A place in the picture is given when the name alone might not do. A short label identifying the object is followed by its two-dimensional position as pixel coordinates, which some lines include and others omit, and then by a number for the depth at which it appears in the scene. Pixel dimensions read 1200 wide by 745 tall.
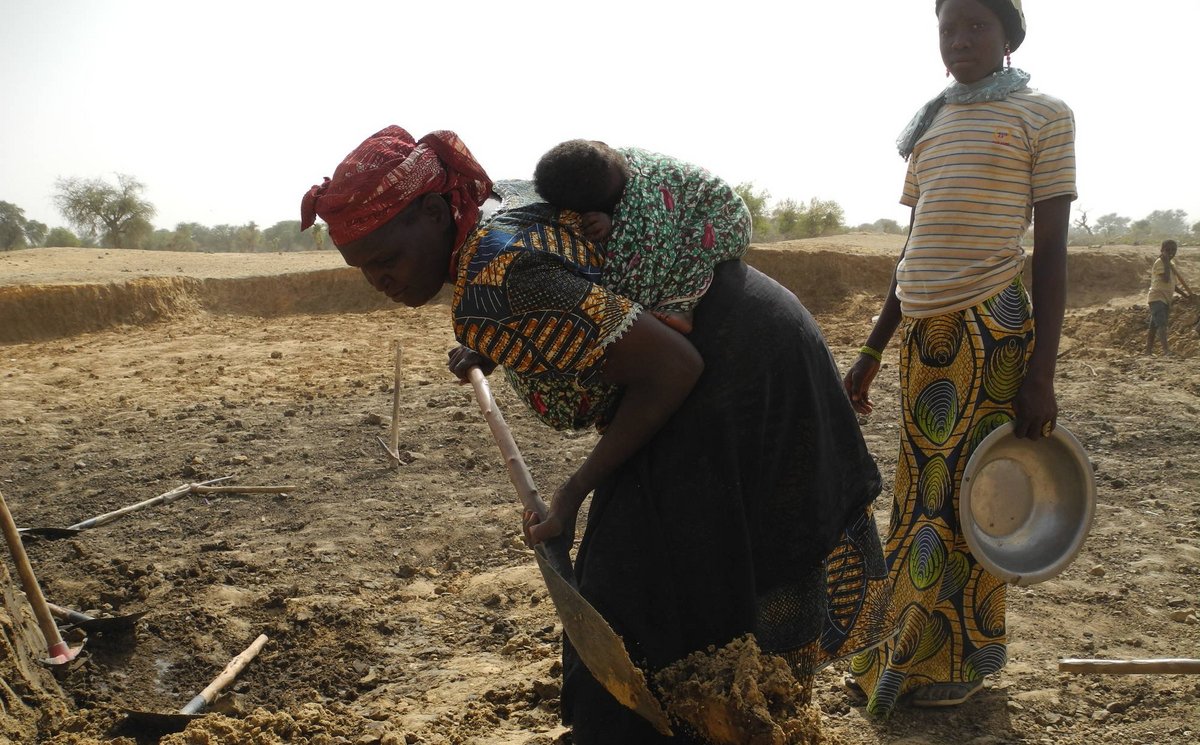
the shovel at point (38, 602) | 3.07
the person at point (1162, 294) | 10.79
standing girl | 2.24
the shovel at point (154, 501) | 4.54
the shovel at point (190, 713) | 2.75
